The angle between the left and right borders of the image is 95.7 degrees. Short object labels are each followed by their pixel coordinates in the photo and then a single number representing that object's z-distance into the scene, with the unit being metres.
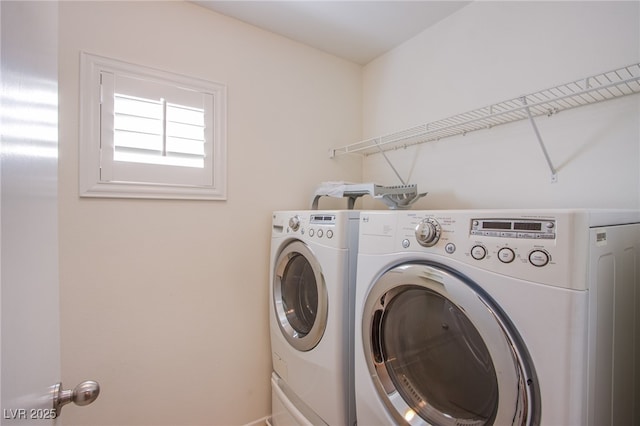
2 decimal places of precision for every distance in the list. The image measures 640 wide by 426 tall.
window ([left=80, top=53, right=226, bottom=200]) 1.37
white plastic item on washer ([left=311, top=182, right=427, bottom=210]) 1.51
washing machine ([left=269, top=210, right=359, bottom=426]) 1.25
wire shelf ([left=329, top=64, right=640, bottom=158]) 1.09
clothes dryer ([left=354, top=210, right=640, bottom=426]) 0.65
